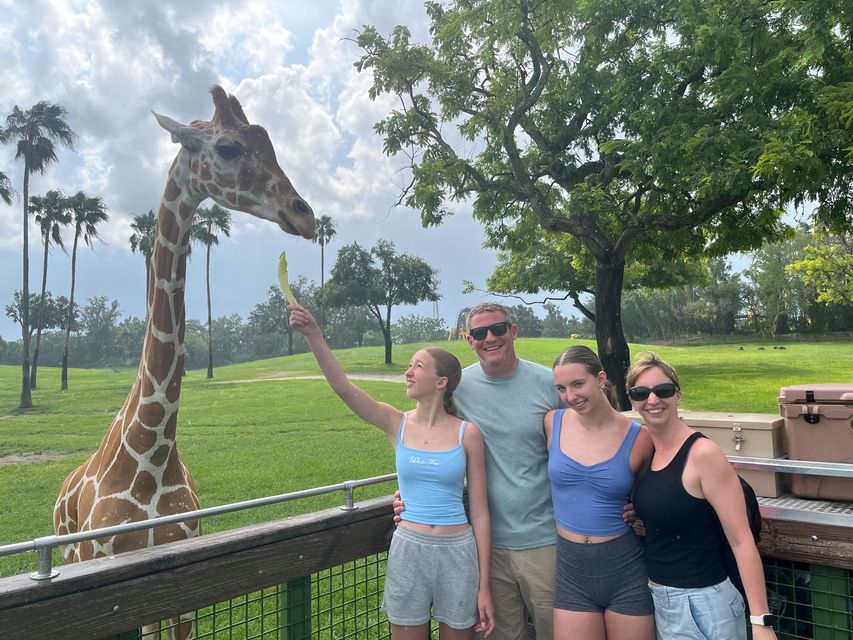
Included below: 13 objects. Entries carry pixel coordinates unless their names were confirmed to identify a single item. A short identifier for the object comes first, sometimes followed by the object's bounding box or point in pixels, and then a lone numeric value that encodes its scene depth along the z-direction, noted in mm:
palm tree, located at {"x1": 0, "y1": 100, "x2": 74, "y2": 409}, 24547
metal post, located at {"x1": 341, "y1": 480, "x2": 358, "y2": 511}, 2336
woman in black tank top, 1890
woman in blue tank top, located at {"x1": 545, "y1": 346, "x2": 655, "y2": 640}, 2113
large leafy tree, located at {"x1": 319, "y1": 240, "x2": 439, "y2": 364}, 35812
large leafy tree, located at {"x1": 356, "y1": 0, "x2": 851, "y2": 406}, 9312
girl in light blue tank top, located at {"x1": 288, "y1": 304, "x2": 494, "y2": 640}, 2209
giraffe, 3016
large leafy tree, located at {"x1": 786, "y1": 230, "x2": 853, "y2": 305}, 23188
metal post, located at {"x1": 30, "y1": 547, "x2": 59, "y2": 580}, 1554
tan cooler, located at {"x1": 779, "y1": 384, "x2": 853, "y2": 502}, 2441
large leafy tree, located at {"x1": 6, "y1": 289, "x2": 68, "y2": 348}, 52750
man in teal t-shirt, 2373
